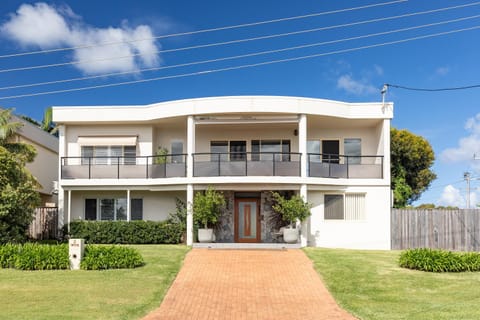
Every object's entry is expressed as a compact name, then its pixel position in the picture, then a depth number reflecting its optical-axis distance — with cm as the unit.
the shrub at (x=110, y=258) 1753
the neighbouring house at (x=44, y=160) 3123
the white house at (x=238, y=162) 2447
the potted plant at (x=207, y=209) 2353
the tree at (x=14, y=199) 2144
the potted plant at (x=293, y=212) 2356
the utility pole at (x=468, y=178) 4958
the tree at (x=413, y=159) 4125
